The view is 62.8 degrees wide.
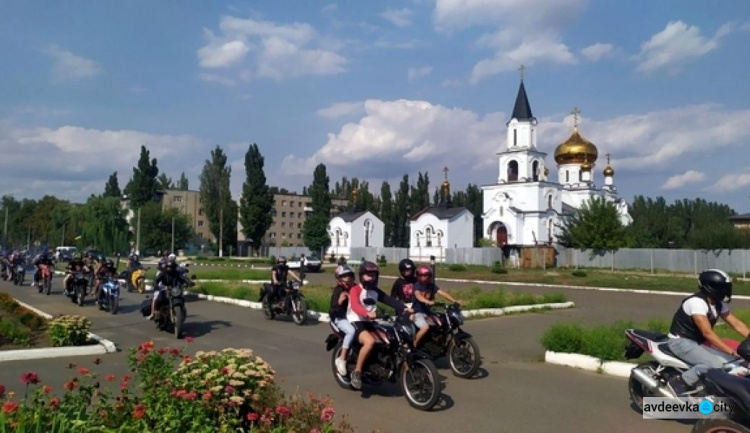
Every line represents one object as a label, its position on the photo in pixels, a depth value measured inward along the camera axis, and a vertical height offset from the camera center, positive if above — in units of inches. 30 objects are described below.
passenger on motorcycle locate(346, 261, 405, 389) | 301.7 -29.6
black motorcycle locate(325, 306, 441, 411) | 278.3 -55.2
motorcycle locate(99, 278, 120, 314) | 665.0 -53.9
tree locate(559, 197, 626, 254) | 2117.4 +76.7
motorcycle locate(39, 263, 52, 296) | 907.6 -48.7
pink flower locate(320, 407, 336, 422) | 179.6 -48.9
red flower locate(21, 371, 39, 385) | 180.5 -39.4
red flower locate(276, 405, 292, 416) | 183.6 -48.9
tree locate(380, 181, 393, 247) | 3624.5 +178.7
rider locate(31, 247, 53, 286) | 923.6 -25.3
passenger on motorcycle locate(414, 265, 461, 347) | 351.3 -29.2
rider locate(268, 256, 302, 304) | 601.9 -29.6
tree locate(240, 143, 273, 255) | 2965.1 +223.5
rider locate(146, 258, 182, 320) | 514.6 -28.3
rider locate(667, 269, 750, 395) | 235.5 -31.5
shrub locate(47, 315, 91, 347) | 420.2 -58.7
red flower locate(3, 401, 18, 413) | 156.2 -41.6
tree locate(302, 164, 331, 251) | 3181.6 +175.5
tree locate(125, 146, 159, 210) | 3230.8 +336.4
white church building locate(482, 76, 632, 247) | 2645.2 +243.8
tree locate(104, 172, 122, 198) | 3880.4 +378.4
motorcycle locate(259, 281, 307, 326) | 575.2 -52.9
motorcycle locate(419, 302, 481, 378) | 347.3 -54.6
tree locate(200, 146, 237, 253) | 3238.2 +269.3
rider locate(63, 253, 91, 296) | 750.5 -27.8
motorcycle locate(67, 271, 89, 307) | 727.1 -48.1
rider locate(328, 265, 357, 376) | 312.1 -32.5
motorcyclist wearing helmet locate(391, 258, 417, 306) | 396.2 -22.8
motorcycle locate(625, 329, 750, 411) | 248.1 -48.0
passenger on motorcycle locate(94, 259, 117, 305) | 703.1 -30.7
